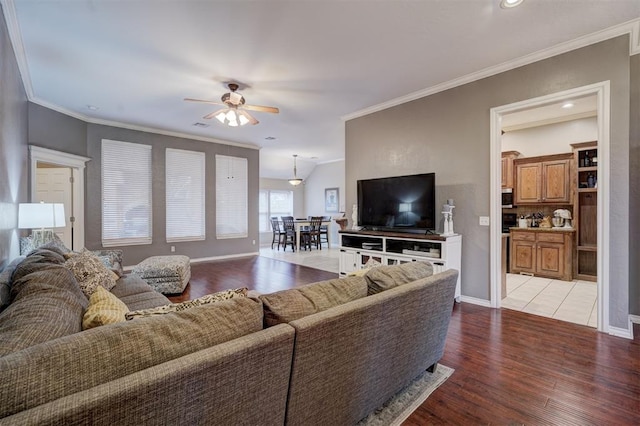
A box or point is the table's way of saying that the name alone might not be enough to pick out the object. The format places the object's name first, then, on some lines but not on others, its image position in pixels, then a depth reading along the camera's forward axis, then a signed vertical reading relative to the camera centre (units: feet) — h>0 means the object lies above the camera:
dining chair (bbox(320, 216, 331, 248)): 30.68 -1.88
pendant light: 31.53 +3.42
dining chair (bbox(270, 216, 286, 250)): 30.12 -1.56
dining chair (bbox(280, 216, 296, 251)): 28.86 -1.88
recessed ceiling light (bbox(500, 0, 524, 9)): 7.85 +5.61
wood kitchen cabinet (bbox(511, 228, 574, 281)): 15.71 -2.30
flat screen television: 12.96 +0.40
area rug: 5.56 -3.90
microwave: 18.58 +0.86
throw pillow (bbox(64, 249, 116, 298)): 7.89 -1.71
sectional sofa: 2.58 -1.58
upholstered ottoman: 13.62 -2.96
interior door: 17.38 +1.34
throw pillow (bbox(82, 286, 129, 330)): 4.11 -1.49
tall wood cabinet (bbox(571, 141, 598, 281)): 15.64 +0.02
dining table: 27.70 -1.18
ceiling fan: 12.90 +4.57
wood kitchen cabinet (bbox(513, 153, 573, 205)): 16.60 +1.88
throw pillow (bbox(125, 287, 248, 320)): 4.14 -1.40
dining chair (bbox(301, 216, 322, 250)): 28.86 -2.20
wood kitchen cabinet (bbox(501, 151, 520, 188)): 18.34 +2.83
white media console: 12.09 -1.72
